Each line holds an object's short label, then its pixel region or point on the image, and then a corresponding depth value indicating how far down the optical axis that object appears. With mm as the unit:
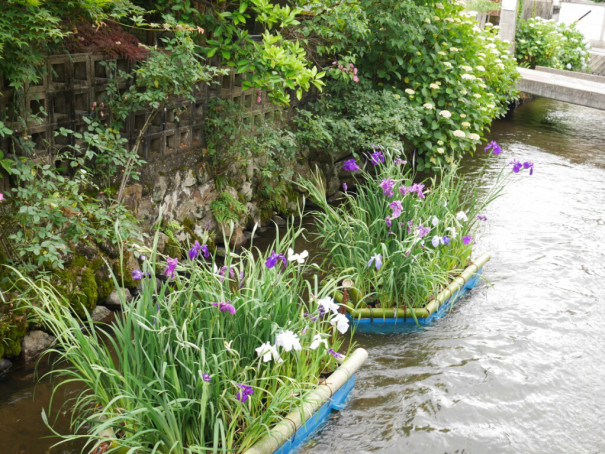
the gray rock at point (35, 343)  4156
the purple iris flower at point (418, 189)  5113
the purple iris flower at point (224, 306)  3085
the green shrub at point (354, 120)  6930
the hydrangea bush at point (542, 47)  15523
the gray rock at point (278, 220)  7027
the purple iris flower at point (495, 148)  5758
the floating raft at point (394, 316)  4918
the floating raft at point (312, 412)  3209
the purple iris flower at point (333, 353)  3636
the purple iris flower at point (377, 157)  5680
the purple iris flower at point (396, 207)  4898
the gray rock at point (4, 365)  4031
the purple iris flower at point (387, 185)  5180
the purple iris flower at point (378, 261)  4508
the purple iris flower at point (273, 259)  3464
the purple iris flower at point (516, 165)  5485
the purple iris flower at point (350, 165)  5539
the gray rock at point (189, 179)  5763
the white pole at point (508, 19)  14312
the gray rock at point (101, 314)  4680
